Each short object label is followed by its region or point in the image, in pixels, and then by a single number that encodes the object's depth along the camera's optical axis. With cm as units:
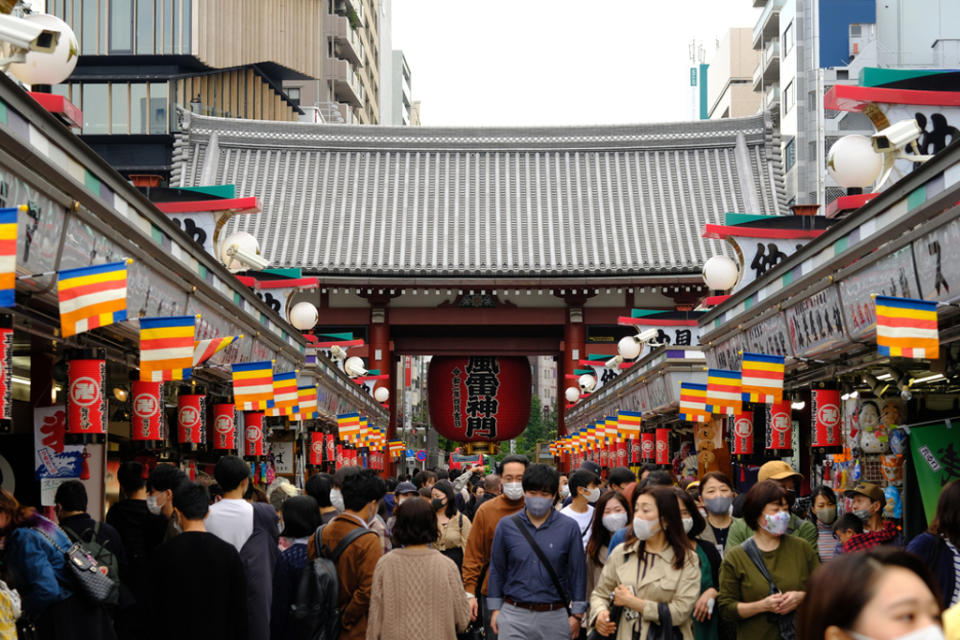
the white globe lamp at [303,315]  2056
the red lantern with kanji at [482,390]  3650
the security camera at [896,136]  1130
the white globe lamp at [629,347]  2289
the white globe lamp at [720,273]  1713
